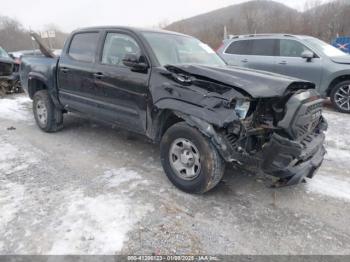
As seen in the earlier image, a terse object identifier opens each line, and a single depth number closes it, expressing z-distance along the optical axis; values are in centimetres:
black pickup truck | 289
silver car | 709
